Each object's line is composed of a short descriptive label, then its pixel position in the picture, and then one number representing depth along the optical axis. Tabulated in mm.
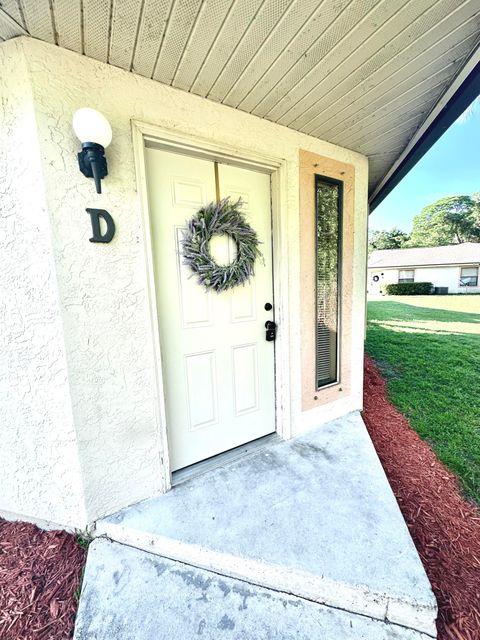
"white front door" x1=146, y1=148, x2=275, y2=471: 1731
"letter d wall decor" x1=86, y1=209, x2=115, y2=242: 1386
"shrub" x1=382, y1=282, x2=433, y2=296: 20078
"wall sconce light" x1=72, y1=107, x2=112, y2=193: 1224
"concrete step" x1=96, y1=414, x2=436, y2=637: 1141
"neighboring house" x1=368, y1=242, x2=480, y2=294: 19719
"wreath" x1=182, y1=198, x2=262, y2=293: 1767
